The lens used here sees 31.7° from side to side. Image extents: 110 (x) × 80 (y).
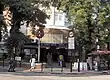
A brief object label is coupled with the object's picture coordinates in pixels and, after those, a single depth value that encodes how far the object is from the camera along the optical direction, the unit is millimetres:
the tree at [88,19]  24128
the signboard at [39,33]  22432
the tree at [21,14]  22085
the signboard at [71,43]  20143
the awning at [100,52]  22822
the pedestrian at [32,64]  20830
